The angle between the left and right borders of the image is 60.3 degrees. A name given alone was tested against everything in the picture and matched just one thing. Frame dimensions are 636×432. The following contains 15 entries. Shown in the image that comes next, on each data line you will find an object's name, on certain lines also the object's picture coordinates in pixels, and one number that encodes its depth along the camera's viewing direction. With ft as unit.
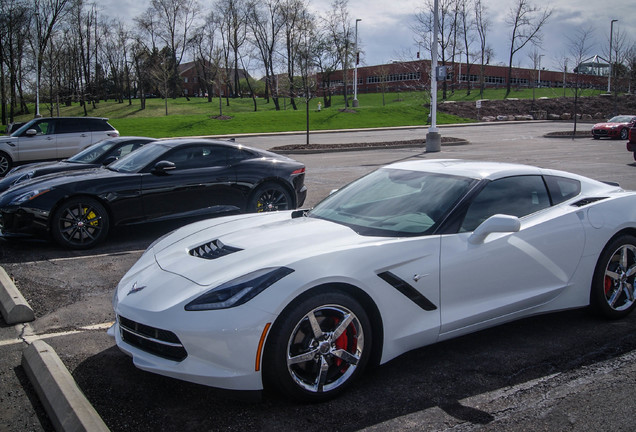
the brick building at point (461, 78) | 254.88
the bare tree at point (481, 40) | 204.29
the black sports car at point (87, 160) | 30.40
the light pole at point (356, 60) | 163.30
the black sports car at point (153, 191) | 23.43
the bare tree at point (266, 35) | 219.28
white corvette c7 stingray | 10.00
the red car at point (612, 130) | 88.43
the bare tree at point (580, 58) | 146.84
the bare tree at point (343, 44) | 180.67
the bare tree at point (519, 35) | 197.16
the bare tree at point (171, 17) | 234.38
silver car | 53.31
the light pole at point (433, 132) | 74.49
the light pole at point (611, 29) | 148.61
